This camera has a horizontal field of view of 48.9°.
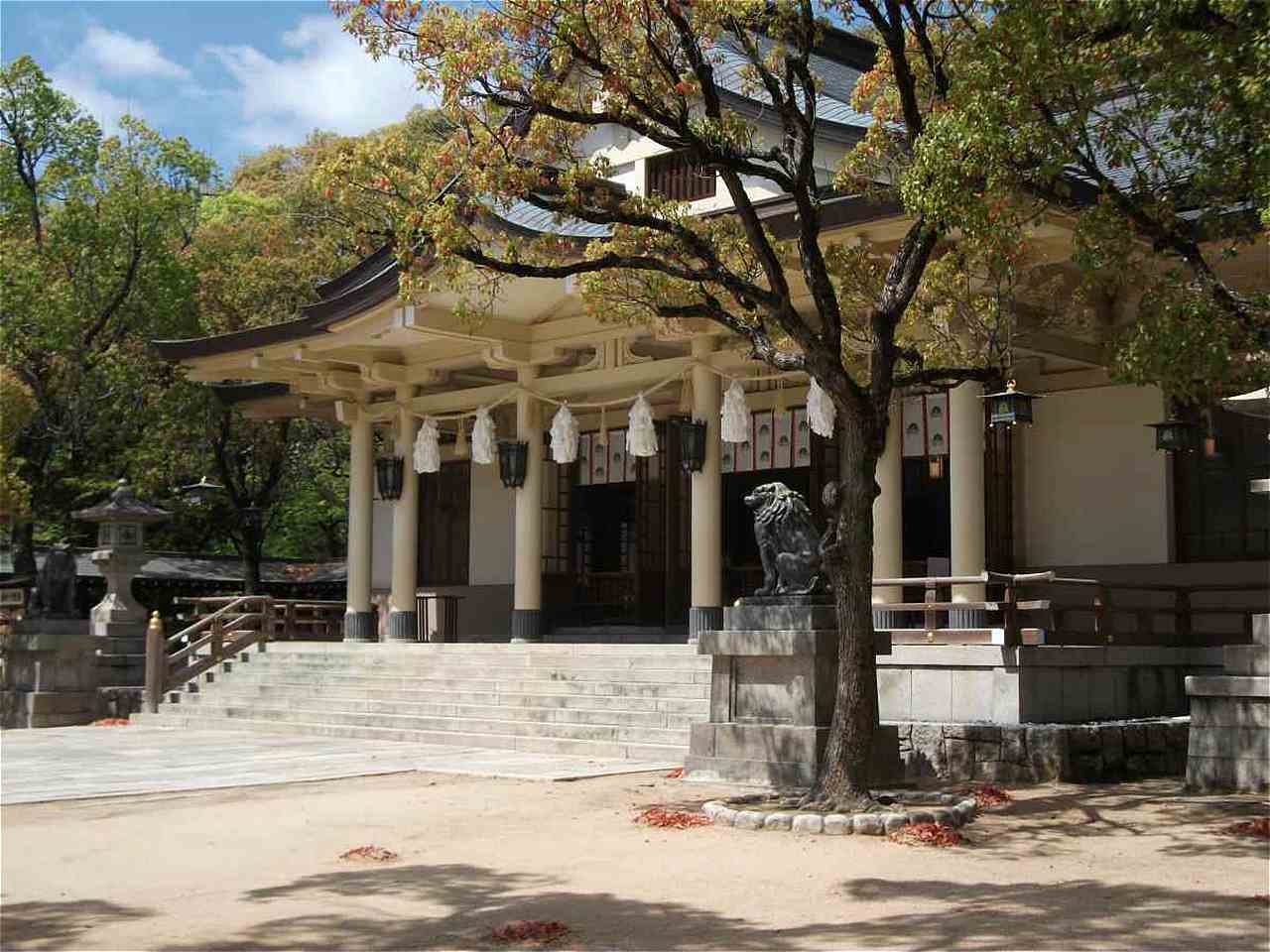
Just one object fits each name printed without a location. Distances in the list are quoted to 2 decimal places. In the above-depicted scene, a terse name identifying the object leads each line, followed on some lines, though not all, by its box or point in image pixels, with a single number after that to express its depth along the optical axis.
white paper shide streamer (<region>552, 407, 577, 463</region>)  20.08
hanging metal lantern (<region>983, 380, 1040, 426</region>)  13.38
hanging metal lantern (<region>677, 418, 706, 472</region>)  18.55
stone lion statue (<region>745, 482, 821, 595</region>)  11.67
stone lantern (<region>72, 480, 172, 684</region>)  21.38
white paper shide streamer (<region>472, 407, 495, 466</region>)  21.17
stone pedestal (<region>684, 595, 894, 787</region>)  11.23
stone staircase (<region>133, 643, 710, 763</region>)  15.01
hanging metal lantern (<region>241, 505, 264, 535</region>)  30.09
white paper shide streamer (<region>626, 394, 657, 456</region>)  19.33
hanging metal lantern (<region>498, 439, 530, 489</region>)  20.58
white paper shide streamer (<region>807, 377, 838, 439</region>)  16.66
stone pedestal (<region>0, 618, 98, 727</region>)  20.06
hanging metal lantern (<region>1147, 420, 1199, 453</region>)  15.45
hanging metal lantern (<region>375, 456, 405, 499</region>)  22.47
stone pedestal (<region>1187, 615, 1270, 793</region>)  11.06
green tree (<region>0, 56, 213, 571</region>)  29.31
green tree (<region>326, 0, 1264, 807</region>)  10.09
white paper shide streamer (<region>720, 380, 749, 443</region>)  18.06
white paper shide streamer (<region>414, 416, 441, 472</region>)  21.73
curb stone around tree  9.23
